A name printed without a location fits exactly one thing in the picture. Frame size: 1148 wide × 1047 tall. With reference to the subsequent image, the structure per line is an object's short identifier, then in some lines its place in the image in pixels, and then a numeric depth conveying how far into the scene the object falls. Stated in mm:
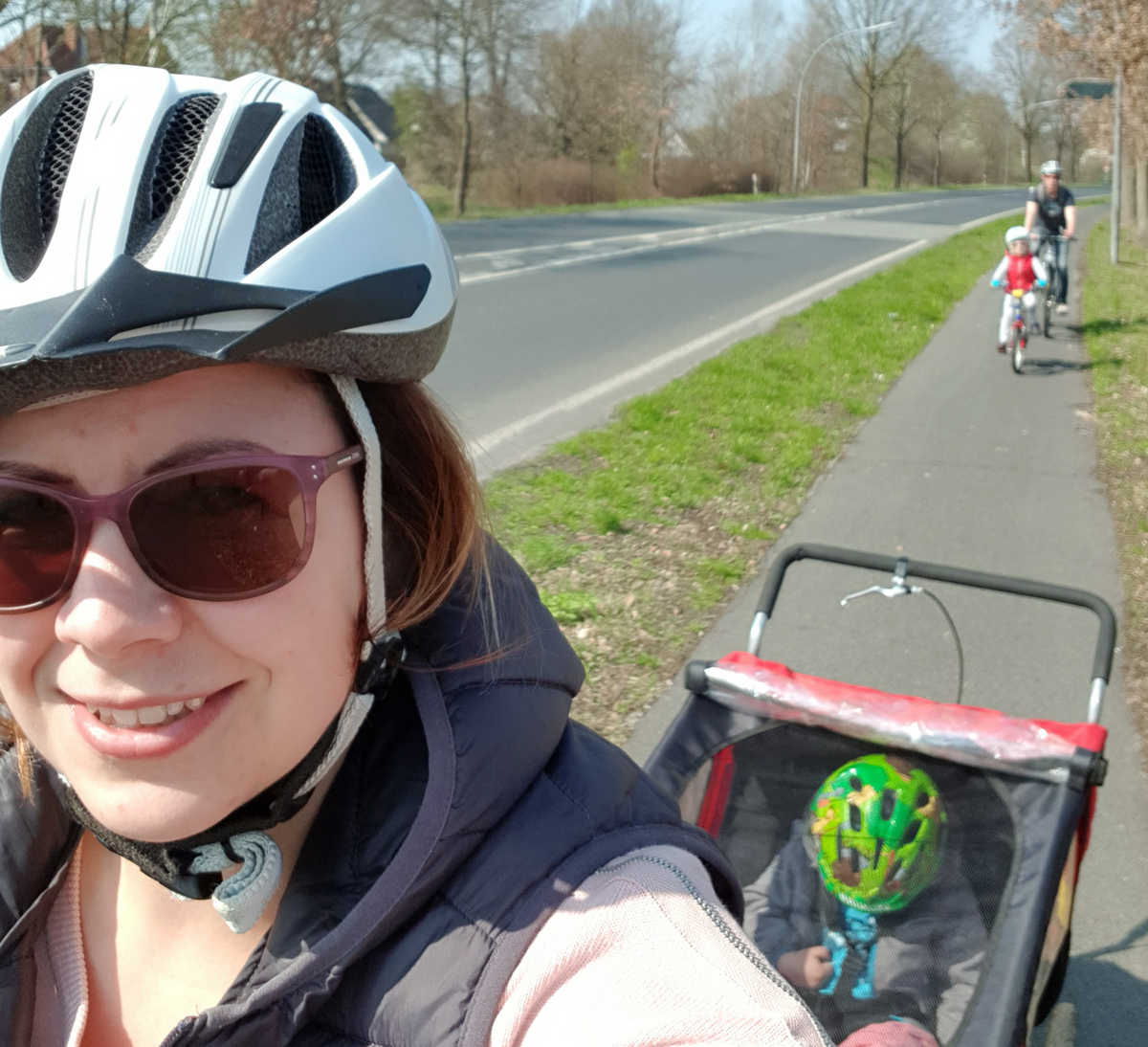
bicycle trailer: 2180
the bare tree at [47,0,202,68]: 14477
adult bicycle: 12188
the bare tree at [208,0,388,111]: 15953
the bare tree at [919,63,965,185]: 73125
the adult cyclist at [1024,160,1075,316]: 12422
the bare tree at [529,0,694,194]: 44000
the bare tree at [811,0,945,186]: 65312
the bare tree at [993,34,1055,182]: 62969
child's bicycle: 10234
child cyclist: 10523
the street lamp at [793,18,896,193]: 49156
